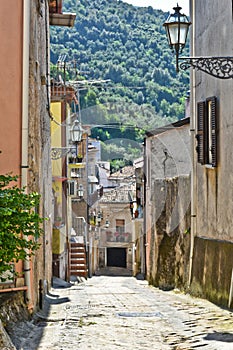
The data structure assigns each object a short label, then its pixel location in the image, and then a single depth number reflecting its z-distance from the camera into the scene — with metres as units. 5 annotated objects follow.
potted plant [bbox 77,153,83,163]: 38.62
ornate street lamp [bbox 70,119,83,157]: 24.77
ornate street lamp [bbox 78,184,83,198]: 42.34
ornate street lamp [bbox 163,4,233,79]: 10.38
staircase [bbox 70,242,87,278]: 39.53
